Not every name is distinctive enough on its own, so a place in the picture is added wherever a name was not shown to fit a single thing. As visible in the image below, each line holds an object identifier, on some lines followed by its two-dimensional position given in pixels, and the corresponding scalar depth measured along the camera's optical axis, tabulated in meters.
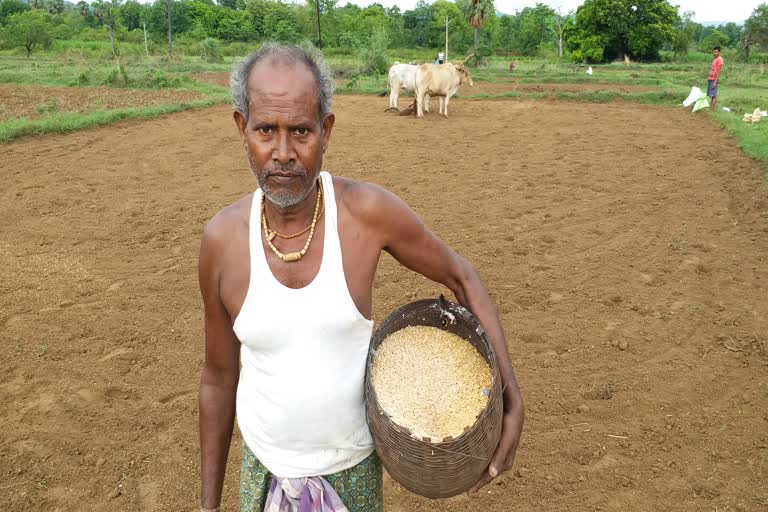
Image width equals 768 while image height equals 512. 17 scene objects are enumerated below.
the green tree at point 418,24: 50.06
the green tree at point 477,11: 32.16
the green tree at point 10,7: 49.25
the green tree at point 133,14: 53.63
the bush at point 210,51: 29.31
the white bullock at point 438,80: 12.27
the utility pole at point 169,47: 31.72
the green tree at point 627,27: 33.56
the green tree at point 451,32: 43.93
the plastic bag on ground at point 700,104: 13.00
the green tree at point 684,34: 38.15
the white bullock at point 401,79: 13.10
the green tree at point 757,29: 38.50
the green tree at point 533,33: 46.84
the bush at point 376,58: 21.45
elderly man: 1.35
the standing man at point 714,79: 12.25
